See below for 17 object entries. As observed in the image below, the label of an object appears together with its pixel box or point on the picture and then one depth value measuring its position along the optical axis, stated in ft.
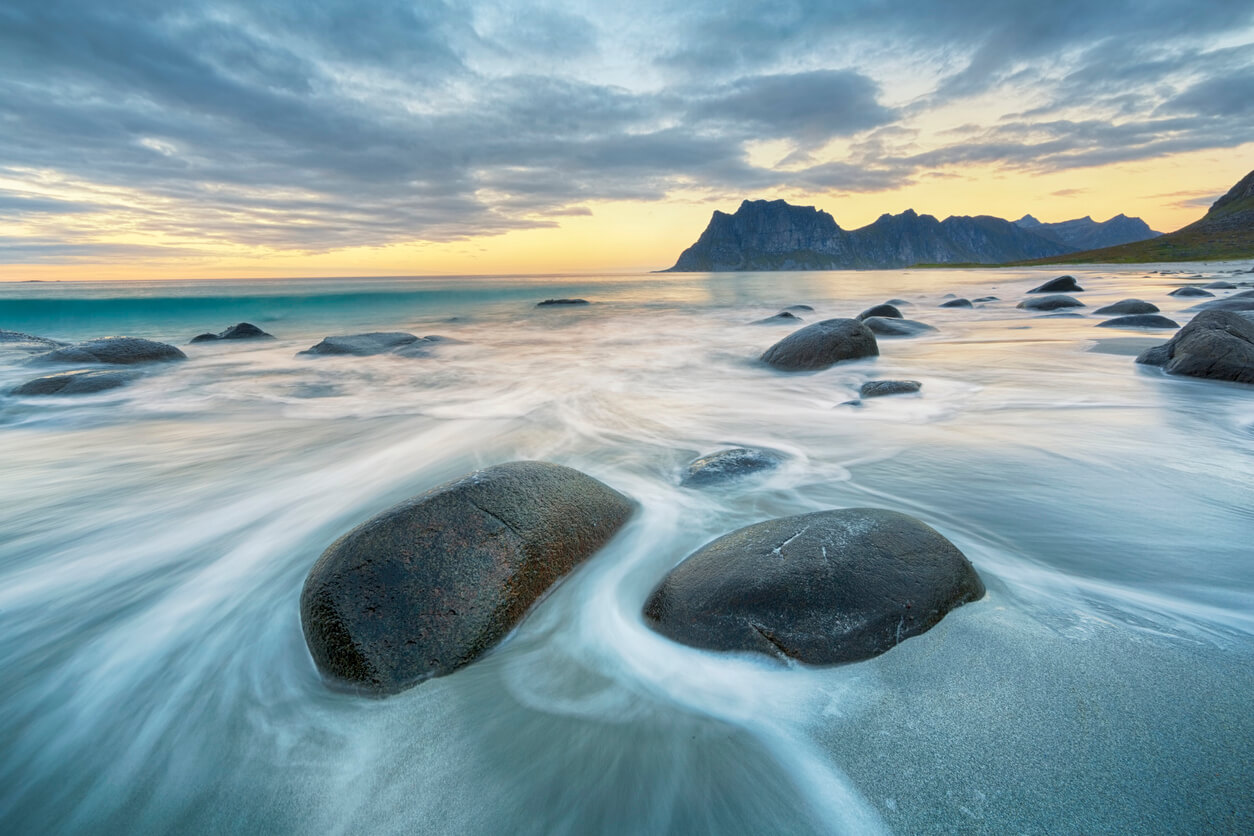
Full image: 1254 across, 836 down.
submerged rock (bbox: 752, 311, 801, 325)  63.43
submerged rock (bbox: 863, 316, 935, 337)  45.60
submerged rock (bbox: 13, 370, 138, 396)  30.35
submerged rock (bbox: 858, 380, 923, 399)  25.02
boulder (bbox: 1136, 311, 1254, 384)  22.59
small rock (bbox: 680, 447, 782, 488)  15.83
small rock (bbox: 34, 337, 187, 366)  41.42
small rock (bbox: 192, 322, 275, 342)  62.13
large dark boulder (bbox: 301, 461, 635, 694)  8.32
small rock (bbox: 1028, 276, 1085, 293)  81.30
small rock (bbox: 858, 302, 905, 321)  55.36
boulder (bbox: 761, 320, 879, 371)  32.78
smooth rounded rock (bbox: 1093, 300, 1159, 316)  48.08
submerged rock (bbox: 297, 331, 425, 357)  48.19
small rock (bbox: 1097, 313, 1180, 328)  42.19
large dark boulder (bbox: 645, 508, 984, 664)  8.05
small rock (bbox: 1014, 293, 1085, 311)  59.98
